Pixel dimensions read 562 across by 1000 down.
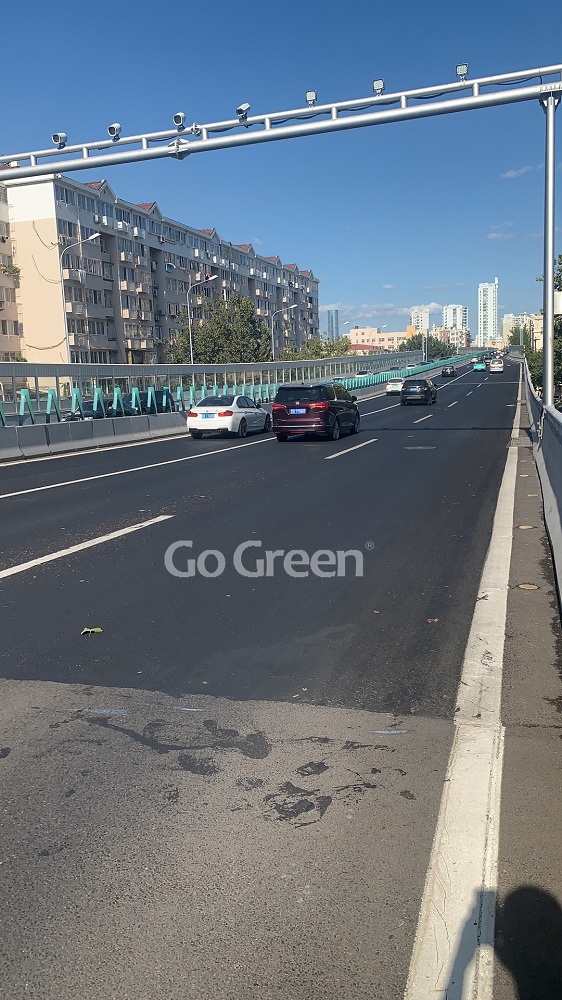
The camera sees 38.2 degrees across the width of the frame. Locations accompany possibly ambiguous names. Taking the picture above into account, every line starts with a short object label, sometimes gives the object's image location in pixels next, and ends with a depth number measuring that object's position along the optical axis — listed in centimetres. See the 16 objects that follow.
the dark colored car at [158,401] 3512
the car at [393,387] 6731
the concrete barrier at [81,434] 2330
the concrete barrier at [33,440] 2098
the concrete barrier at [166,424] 2834
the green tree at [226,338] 7450
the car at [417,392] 4678
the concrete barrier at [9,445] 2023
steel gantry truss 1471
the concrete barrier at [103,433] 2444
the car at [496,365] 9426
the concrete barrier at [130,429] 2592
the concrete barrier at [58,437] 2223
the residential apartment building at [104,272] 6625
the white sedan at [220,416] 2597
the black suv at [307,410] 2311
